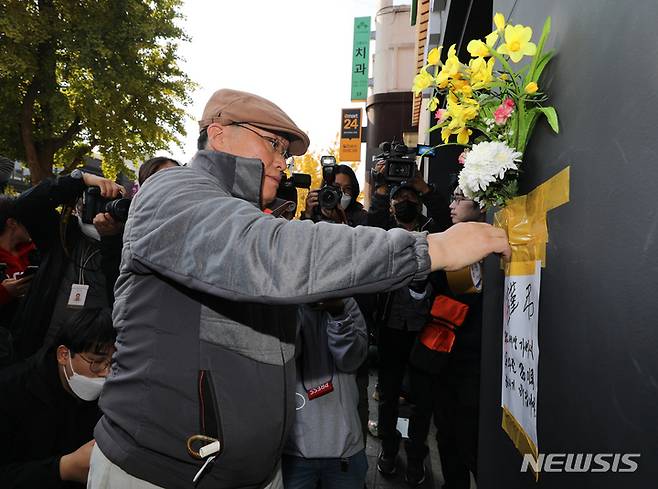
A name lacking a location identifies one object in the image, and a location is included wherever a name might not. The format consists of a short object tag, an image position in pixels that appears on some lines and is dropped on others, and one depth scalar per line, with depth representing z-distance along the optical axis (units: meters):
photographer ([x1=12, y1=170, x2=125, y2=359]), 3.10
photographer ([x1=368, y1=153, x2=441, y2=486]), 3.91
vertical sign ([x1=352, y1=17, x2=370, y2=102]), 20.62
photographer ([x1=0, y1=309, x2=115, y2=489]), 2.15
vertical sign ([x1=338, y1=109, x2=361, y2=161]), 20.23
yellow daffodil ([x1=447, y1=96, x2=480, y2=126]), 1.50
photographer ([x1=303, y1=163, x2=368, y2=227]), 3.46
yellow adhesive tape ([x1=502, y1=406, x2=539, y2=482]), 1.39
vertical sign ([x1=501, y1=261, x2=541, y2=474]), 1.39
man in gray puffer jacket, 1.11
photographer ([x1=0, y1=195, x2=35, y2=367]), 3.32
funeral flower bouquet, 1.41
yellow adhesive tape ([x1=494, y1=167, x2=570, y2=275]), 1.35
